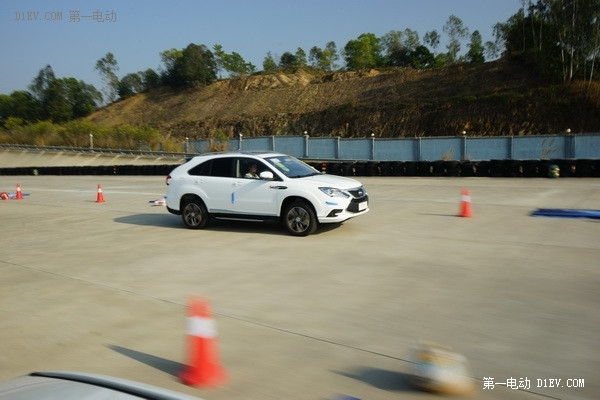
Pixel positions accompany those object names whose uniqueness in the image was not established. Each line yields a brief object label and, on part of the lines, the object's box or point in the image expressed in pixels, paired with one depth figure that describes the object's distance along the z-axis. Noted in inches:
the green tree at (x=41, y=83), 4429.6
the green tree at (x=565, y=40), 1863.9
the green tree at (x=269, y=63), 4409.5
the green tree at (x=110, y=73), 4749.0
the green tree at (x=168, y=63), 3905.0
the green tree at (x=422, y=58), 3280.0
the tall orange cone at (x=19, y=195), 879.7
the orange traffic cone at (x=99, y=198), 760.3
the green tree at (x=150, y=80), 4005.9
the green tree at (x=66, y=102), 4207.7
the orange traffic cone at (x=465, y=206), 493.0
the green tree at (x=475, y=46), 3182.6
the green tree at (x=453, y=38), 3235.7
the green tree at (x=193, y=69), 3722.9
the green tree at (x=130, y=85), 4308.6
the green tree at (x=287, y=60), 4350.4
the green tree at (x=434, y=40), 3412.6
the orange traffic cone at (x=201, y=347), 176.2
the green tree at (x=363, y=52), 3892.7
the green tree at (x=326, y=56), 4325.8
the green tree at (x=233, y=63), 4251.7
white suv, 420.2
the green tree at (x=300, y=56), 4345.5
